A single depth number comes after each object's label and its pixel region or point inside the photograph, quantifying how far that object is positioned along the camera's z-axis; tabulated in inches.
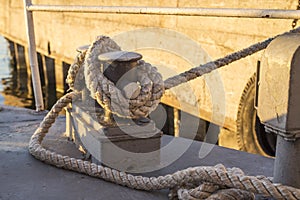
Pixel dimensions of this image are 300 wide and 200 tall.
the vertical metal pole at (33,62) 145.5
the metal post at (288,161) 66.3
